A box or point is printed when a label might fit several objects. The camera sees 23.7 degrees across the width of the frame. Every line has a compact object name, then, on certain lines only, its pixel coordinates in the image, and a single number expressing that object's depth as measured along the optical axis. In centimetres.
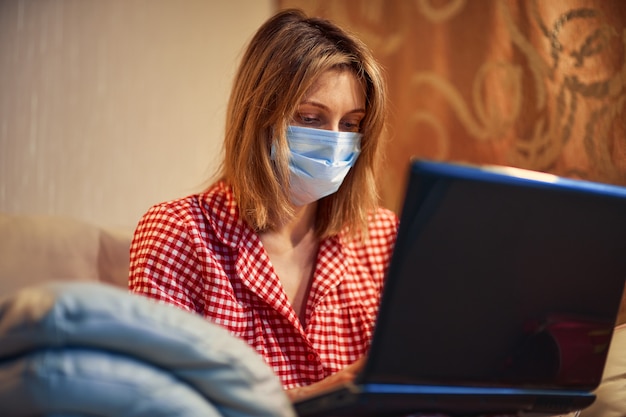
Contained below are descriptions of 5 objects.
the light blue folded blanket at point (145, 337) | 194
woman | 257
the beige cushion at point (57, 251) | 261
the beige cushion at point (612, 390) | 249
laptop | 206
